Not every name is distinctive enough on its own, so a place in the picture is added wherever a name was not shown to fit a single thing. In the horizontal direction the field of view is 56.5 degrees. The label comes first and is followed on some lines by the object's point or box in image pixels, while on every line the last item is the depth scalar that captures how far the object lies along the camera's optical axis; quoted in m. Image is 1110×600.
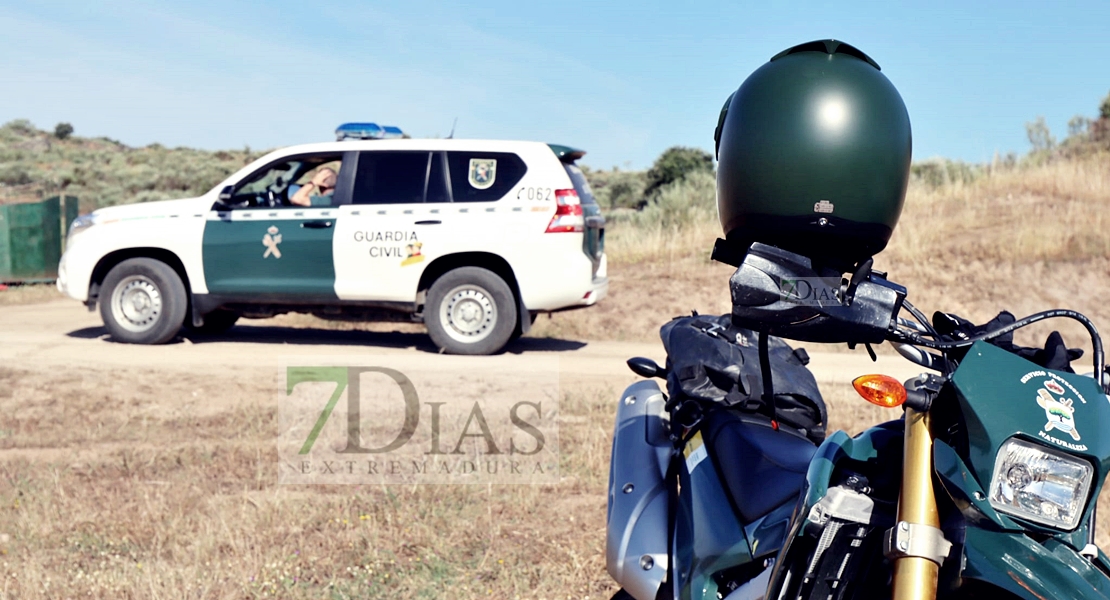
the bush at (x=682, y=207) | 16.34
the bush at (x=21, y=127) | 42.94
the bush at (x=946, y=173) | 18.82
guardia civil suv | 9.50
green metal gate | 15.81
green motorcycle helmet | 2.19
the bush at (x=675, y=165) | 27.64
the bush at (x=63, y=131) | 44.38
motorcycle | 1.77
